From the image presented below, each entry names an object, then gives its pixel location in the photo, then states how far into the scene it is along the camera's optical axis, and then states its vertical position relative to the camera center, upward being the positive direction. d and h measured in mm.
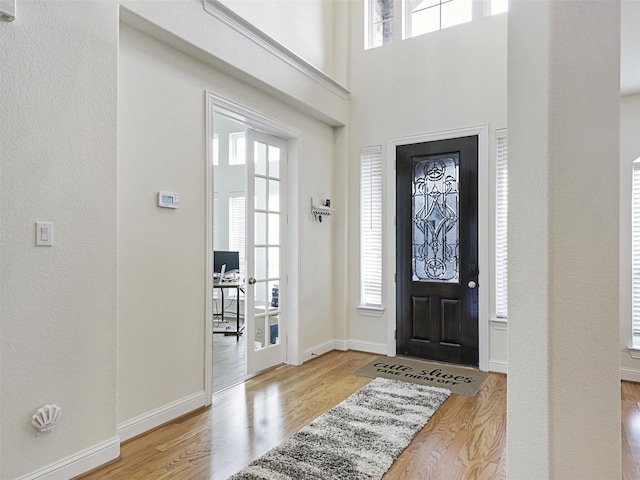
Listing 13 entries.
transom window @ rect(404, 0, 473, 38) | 4312 +2427
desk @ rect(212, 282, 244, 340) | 5593 -620
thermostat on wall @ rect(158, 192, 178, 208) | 2756 +281
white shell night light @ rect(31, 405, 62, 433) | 1969 -850
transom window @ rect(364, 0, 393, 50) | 4750 +2531
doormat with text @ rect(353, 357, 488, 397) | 3570 -1225
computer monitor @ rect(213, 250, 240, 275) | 6175 -307
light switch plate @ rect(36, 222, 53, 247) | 2008 +33
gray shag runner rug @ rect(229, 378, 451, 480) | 2178 -1203
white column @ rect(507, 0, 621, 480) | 1172 +5
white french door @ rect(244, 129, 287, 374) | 3807 -103
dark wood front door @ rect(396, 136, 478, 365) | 4102 -80
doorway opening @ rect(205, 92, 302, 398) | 3318 -107
